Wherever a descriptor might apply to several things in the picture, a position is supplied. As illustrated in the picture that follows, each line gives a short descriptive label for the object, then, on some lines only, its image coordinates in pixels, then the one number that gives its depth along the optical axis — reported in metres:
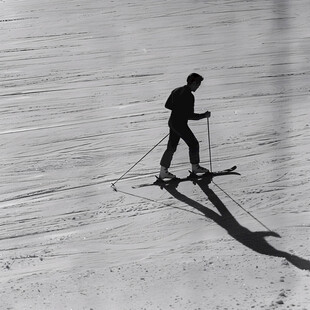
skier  19.52
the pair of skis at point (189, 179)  20.62
